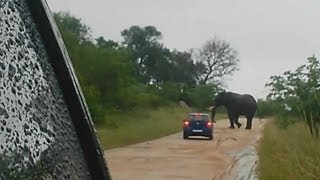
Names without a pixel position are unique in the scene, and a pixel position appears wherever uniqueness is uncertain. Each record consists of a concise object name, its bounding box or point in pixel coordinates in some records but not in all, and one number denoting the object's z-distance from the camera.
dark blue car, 35.97
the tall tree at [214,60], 90.50
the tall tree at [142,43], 84.19
